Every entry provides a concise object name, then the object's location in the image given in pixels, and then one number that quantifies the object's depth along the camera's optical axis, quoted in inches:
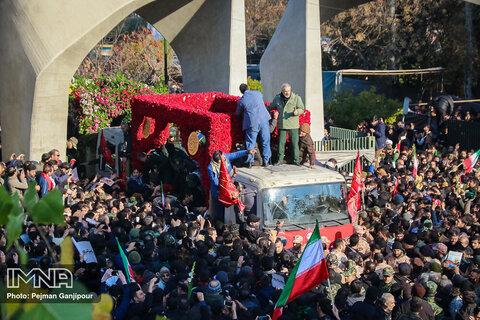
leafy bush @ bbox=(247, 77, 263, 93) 931.2
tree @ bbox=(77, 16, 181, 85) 1253.1
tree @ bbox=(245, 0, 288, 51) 1608.0
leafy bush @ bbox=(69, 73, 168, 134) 687.1
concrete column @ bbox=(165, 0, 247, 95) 729.0
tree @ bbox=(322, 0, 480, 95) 1125.7
